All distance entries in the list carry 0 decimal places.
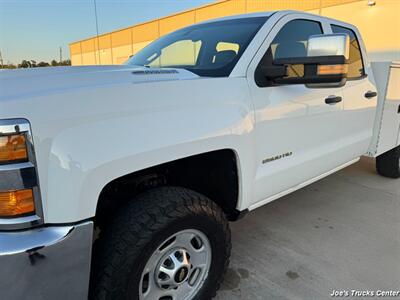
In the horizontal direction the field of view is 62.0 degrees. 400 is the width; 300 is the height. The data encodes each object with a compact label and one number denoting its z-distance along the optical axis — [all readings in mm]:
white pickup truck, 1333
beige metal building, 11586
